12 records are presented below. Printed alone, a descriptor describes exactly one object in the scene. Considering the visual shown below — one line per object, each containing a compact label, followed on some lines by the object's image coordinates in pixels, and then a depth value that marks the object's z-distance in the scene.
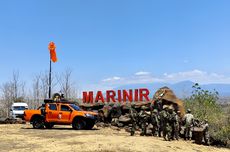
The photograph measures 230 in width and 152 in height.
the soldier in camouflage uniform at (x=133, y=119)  13.69
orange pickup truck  15.05
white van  24.27
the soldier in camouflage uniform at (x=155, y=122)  13.63
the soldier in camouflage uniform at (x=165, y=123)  13.06
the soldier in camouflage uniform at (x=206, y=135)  14.32
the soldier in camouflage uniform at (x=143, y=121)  13.79
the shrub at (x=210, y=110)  17.42
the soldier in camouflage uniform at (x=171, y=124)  13.20
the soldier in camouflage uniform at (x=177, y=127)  13.30
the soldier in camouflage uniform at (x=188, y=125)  14.34
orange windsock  23.41
